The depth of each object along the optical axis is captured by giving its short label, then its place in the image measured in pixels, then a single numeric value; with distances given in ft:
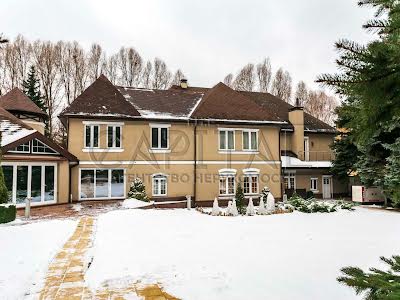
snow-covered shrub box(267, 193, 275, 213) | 58.05
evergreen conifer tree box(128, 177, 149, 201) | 64.28
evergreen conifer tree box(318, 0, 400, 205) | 7.11
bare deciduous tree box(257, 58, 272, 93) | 141.59
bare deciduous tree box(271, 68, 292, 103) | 141.76
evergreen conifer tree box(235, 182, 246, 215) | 60.85
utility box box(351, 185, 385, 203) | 75.92
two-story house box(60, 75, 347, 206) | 67.05
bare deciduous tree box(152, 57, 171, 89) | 125.80
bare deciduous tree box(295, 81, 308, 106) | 142.53
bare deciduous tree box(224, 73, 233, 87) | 145.47
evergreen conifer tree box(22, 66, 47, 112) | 104.78
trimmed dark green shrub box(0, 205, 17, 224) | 41.81
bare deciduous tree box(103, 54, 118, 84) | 118.11
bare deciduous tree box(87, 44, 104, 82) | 115.85
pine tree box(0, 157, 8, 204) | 44.88
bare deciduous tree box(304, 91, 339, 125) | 142.89
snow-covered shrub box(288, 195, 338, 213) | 58.13
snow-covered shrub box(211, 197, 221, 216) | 56.26
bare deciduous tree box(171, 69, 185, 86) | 128.26
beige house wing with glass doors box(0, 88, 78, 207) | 55.68
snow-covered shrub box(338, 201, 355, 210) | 61.82
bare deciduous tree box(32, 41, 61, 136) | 109.19
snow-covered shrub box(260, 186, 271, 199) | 74.25
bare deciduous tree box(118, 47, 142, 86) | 121.29
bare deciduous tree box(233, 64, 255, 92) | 140.56
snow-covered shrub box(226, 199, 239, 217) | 55.42
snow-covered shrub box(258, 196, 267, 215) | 57.06
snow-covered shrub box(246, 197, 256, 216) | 56.47
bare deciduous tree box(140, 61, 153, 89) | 123.75
